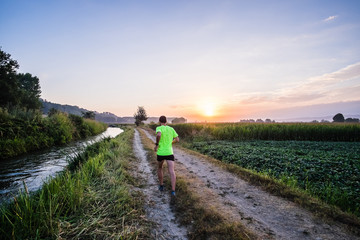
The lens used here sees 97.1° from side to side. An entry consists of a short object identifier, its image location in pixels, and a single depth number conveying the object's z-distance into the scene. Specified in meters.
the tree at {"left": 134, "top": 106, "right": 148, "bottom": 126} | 63.08
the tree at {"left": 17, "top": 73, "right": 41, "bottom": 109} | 53.93
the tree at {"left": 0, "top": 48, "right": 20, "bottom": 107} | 26.50
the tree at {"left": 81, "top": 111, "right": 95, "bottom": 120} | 47.47
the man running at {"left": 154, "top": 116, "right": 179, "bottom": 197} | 4.66
